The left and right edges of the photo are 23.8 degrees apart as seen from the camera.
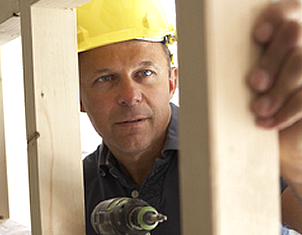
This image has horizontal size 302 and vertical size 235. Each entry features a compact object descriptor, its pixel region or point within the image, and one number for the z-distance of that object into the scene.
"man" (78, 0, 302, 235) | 1.01
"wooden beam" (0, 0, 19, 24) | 0.81
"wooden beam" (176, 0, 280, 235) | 0.38
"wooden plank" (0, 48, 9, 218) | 0.98
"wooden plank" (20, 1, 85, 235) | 0.78
